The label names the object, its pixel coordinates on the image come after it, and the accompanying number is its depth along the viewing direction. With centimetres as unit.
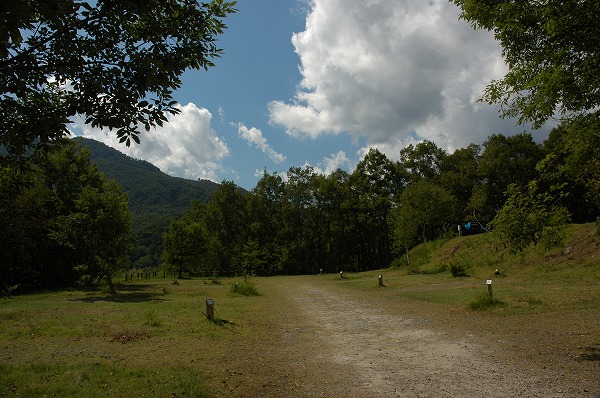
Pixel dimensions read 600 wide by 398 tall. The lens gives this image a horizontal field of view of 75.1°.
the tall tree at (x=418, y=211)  3991
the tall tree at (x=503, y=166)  5428
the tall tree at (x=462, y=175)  5925
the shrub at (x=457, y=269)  2866
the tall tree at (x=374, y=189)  6412
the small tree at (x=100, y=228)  2636
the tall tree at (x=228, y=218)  7019
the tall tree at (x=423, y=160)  6606
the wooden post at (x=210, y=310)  1353
